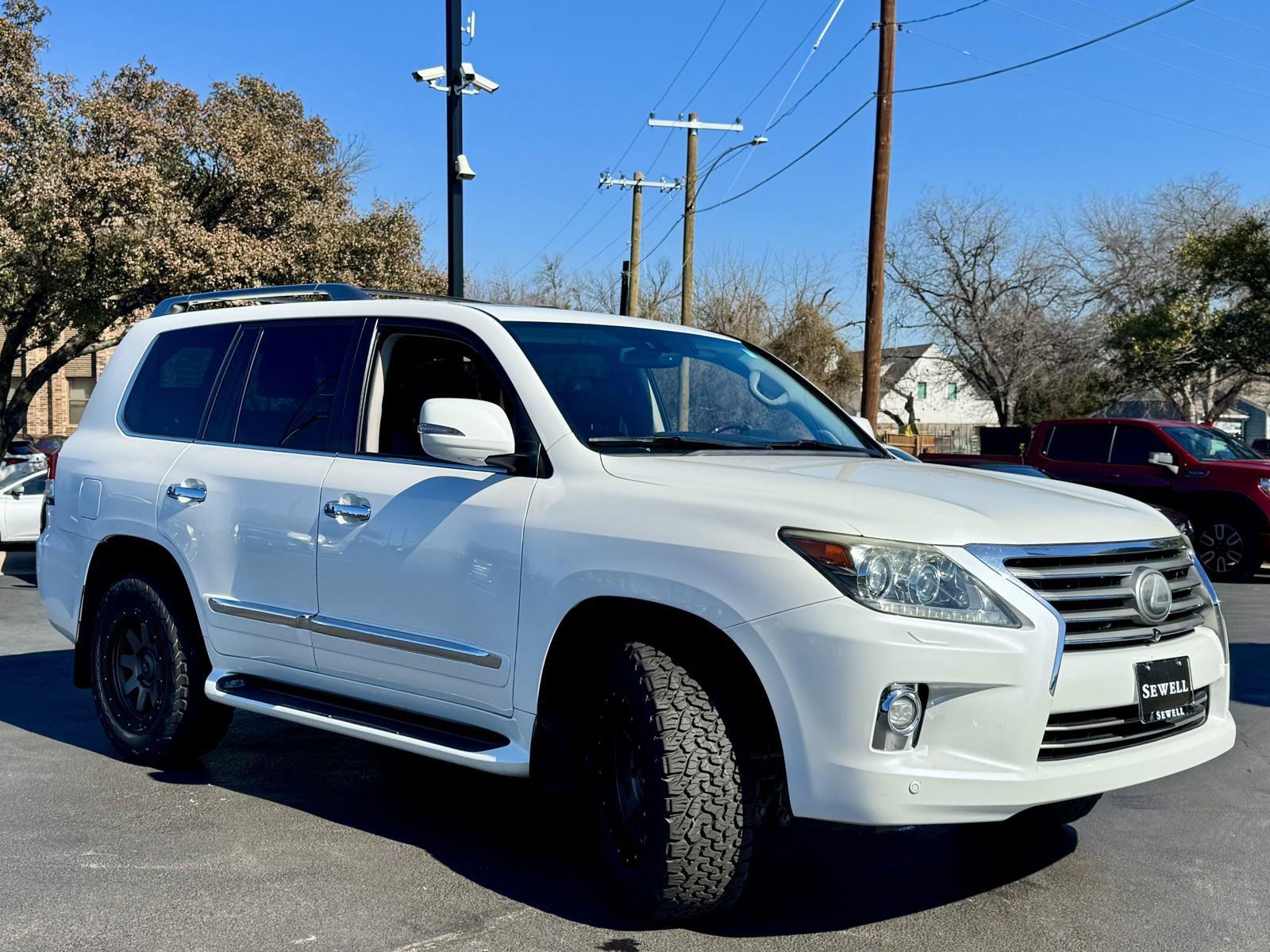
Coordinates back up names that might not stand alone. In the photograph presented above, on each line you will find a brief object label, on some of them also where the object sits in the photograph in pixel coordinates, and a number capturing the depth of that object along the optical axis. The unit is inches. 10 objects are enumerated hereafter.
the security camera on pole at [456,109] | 588.7
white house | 2834.6
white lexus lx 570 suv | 135.3
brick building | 1827.0
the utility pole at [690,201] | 1122.0
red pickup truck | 566.3
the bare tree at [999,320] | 1809.8
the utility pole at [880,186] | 725.3
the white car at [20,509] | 620.4
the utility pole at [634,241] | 1346.0
